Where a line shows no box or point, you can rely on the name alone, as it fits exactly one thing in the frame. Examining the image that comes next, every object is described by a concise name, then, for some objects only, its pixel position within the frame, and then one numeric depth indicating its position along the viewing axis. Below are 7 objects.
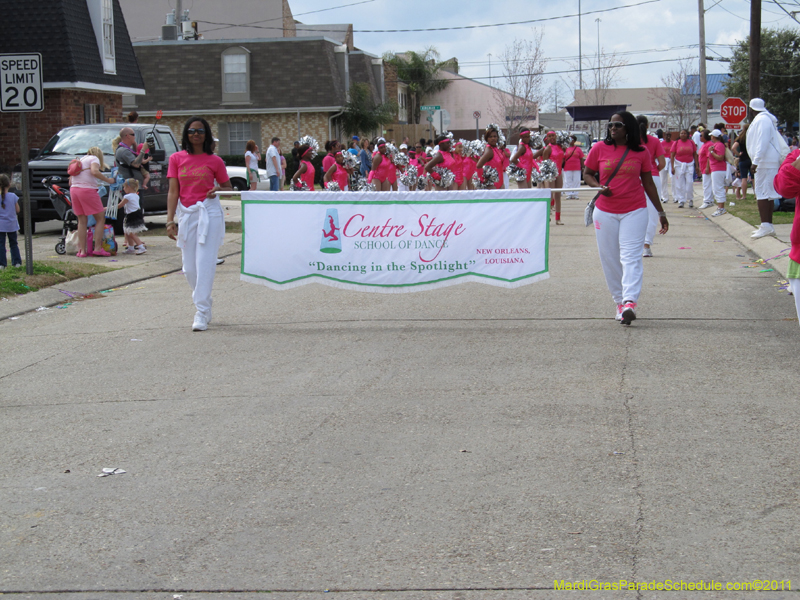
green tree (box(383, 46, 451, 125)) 68.50
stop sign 27.88
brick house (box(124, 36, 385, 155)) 41.59
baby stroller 15.58
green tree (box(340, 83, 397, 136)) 43.03
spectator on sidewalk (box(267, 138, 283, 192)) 25.47
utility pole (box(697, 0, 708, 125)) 42.12
